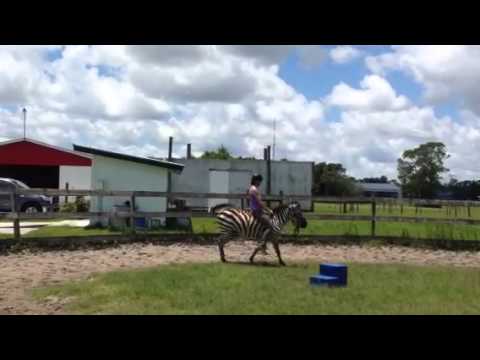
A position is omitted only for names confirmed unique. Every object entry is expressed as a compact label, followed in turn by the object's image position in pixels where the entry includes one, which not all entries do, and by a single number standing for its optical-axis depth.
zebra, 11.37
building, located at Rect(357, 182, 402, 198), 93.04
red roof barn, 33.31
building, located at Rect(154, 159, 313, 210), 32.97
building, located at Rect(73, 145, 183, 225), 20.30
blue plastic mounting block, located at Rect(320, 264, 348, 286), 8.64
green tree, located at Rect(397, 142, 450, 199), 87.75
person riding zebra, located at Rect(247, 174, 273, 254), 11.20
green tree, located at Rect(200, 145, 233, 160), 62.99
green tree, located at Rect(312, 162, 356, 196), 74.12
